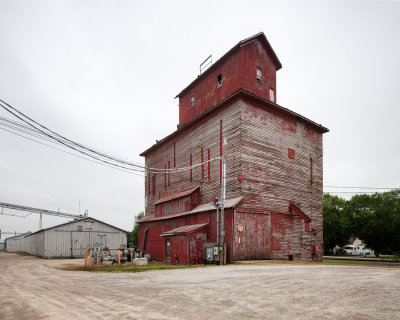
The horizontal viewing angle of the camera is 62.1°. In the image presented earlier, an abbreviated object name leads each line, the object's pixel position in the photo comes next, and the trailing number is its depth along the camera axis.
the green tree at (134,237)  81.84
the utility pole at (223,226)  21.64
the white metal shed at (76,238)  43.72
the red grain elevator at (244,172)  24.11
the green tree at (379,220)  52.03
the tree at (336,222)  58.72
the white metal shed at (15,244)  74.50
